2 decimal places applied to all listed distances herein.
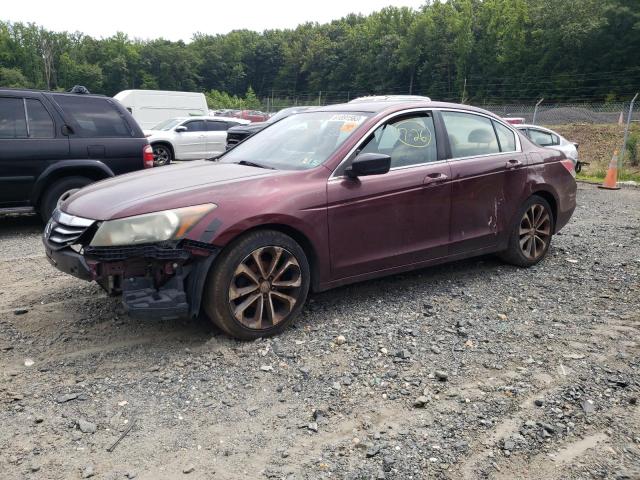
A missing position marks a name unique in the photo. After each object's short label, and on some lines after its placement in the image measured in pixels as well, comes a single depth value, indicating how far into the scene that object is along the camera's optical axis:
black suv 6.90
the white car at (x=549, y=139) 14.41
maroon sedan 3.44
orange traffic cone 13.45
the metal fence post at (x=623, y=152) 16.27
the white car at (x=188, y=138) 16.84
